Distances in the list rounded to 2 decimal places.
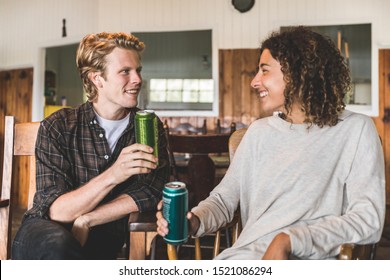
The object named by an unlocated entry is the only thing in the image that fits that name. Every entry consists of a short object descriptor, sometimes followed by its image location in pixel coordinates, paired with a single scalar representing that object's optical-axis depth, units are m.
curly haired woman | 0.89
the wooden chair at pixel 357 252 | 0.75
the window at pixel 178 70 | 7.12
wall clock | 3.73
